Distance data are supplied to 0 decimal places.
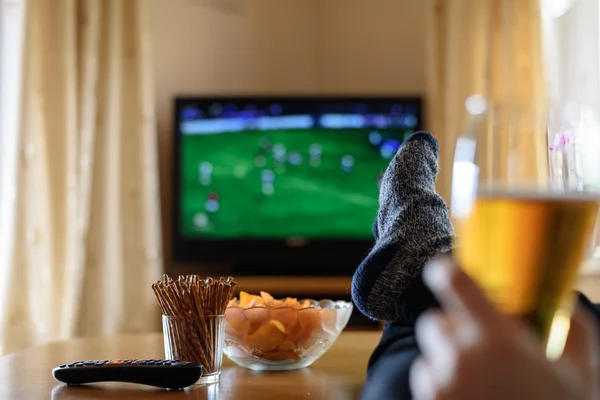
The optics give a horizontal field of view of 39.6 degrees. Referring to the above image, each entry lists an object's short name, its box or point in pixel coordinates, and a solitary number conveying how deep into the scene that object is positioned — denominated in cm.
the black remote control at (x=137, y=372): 85
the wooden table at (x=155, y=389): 84
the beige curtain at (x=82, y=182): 281
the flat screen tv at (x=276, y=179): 343
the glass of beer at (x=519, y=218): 43
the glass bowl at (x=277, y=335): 100
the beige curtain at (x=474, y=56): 306
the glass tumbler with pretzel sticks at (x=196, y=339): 90
